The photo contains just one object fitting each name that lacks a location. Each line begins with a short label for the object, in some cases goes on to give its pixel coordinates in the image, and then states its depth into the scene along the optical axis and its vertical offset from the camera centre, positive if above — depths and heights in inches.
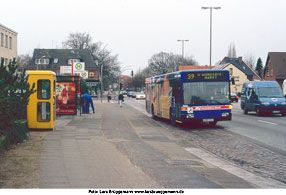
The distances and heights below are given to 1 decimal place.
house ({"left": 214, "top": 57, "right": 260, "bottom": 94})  3816.4 +205.4
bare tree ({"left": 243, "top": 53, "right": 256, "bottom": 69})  5420.3 +410.6
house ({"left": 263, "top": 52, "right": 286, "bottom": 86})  2807.6 +180.3
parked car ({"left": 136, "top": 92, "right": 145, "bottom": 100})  3138.5 -42.8
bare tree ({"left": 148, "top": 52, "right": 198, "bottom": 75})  4347.2 +320.7
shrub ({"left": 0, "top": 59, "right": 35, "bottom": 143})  365.2 -6.8
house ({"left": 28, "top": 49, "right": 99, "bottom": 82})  3412.9 +288.6
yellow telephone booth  557.6 -14.6
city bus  691.4 -7.8
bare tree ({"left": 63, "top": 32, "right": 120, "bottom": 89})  3262.8 +319.3
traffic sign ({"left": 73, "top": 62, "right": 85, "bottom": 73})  1357.0 +89.1
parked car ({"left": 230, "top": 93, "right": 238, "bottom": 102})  2277.4 -36.9
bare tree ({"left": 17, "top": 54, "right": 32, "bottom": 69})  4237.7 +385.0
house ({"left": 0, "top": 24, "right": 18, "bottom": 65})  2053.4 +267.8
